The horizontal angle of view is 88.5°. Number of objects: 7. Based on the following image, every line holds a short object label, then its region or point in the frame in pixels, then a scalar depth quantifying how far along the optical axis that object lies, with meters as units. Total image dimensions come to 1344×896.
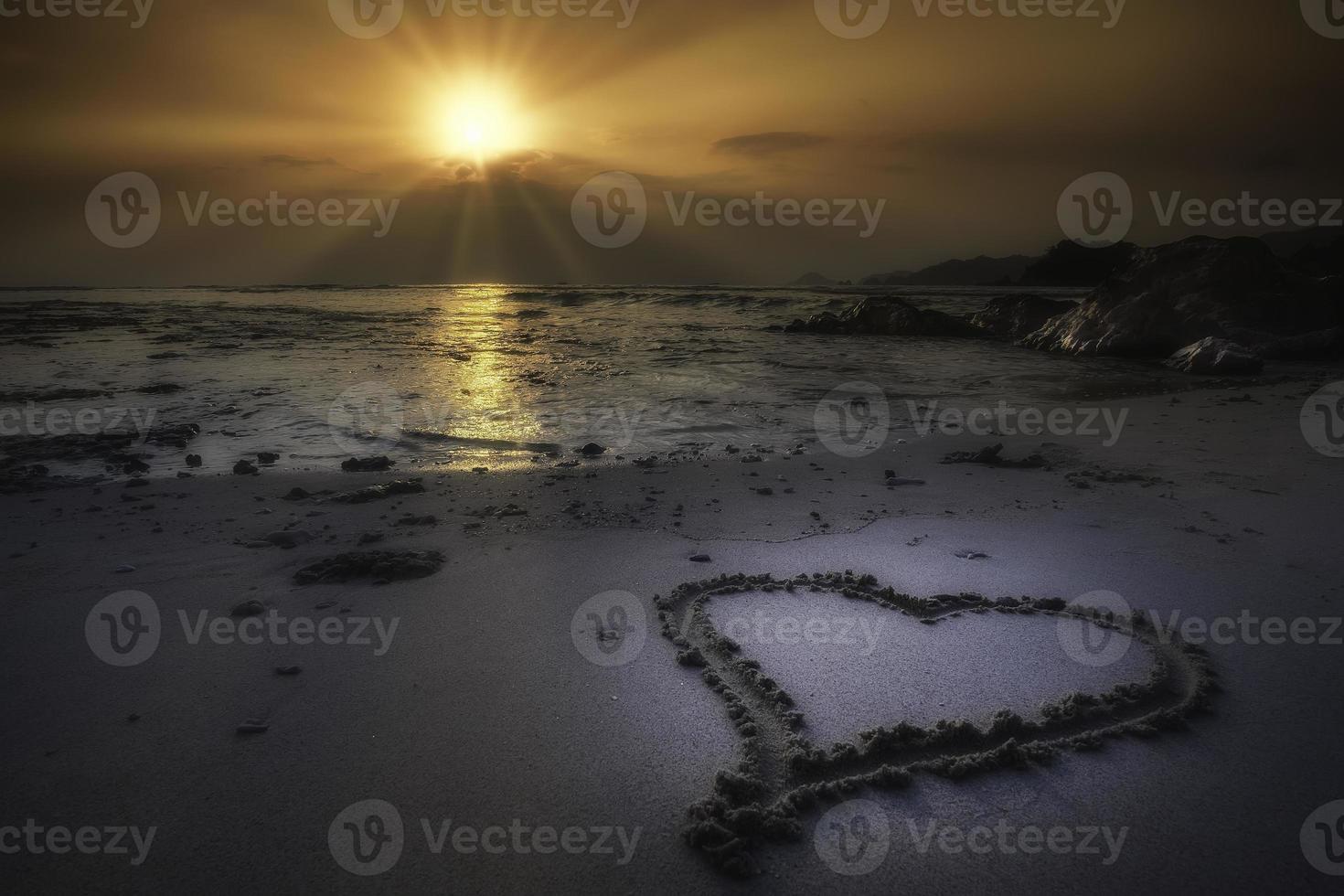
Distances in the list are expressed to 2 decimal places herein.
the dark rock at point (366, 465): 5.60
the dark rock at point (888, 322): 18.61
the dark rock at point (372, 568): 3.48
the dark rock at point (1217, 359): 10.16
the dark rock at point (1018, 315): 17.77
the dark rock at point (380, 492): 4.79
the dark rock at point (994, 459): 5.54
